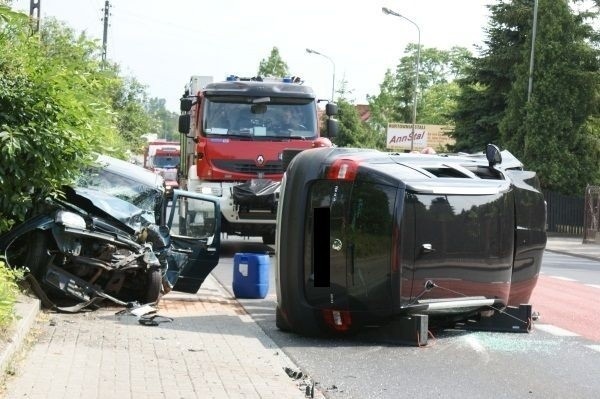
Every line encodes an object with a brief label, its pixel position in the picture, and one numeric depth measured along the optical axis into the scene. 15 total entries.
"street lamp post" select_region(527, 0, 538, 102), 39.85
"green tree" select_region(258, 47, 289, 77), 80.81
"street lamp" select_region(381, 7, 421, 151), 47.75
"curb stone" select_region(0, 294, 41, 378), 7.31
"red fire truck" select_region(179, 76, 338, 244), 19.92
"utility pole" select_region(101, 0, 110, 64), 56.73
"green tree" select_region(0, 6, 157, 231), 10.59
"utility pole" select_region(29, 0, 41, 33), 26.39
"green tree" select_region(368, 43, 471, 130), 81.62
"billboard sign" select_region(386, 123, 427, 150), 67.12
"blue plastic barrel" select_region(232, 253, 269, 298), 14.12
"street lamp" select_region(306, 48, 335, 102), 63.27
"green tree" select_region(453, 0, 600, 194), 43.38
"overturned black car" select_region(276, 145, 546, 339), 9.86
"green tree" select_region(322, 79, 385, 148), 72.01
